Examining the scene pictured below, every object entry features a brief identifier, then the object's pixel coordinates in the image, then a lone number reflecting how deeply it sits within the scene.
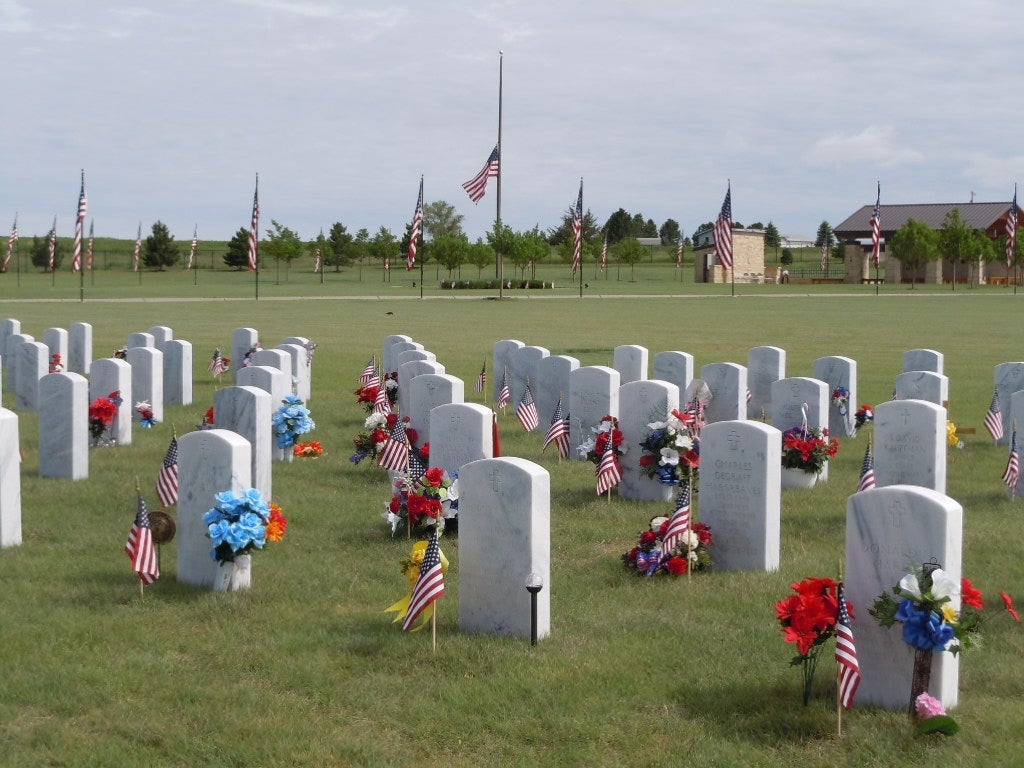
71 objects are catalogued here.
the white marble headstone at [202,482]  8.33
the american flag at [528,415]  15.34
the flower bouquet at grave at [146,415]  15.49
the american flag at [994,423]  14.12
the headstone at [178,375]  18.84
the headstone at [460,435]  9.98
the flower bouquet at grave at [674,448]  10.88
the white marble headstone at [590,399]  13.23
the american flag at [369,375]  18.66
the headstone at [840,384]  15.98
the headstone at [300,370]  18.62
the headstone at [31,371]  17.31
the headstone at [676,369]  16.61
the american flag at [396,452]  11.73
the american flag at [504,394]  18.36
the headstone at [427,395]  12.66
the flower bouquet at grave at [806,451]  12.02
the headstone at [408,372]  15.20
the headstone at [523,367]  17.55
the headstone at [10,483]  9.27
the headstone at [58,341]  21.30
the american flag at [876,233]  57.63
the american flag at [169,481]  10.12
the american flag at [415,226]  47.69
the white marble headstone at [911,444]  10.30
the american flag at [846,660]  5.78
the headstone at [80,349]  22.73
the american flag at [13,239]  80.31
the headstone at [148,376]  16.50
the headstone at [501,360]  18.80
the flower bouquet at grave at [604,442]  11.41
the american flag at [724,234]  49.00
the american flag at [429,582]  7.08
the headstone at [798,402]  13.18
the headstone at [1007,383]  14.53
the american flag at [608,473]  11.26
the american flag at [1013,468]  11.28
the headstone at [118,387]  14.80
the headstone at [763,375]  17.22
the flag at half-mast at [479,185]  50.06
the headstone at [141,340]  19.86
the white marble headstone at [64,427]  12.02
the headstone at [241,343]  21.52
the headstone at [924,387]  13.80
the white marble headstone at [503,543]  7.28
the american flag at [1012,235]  78.35
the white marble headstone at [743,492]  8.65
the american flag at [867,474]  9.71
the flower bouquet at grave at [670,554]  8.65
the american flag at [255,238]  52.06
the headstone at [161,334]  21.92
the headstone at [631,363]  16.76
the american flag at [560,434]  13.28
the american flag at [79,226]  44.94
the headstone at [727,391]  15.47
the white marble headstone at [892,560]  5.92
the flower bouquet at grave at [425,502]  9.29
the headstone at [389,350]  20.05
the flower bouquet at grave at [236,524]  7.96
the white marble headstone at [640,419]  11.34
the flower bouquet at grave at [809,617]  5.95
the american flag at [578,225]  55.59
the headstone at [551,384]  16.48
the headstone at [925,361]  16.58
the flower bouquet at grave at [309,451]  14.18
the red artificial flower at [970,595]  5.84
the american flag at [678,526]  8.57
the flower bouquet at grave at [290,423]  13.55
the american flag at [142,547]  8.01
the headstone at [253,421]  10.85
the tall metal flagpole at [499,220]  61.55
